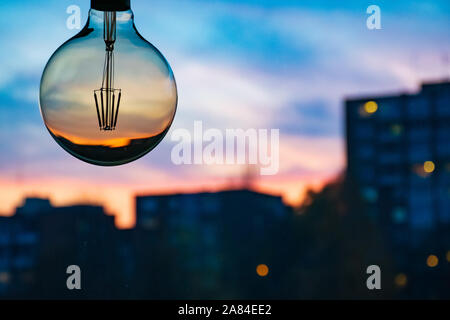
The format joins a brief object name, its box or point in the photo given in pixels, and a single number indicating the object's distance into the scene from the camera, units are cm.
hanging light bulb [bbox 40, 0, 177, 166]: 113
